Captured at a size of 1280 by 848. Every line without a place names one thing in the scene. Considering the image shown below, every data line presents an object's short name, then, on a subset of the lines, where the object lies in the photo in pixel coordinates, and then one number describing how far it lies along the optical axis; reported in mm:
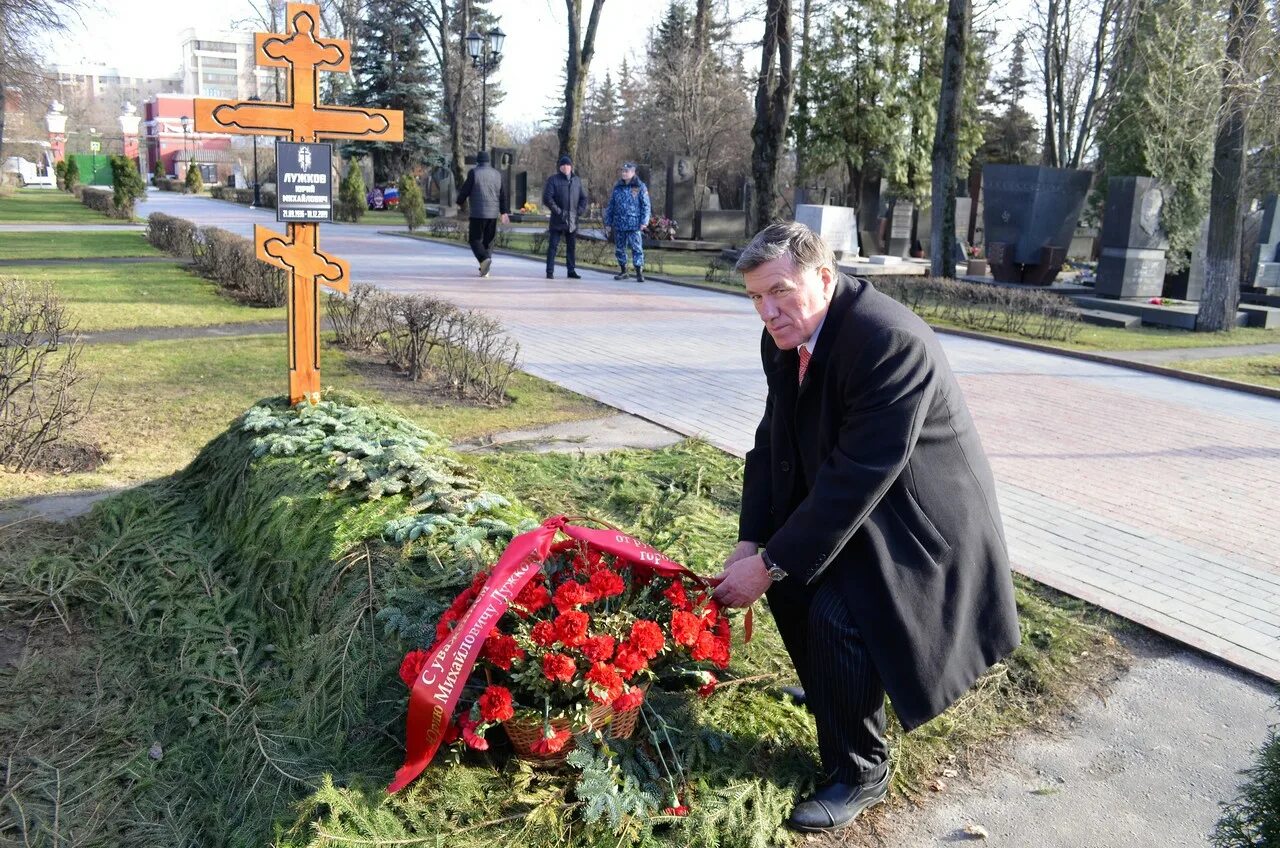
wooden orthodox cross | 4945
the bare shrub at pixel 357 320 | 9273
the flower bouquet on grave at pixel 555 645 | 2426
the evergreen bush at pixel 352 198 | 33188
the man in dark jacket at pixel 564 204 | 16469
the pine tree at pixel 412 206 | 29641
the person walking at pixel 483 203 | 16188
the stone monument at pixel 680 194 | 28172
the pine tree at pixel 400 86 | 48469
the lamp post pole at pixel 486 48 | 23750
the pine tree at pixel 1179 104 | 13469
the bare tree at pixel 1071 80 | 32844
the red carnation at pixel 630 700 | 2529
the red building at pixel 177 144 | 89312
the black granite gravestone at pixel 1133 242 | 16578
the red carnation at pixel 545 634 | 2473
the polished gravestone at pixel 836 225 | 20672
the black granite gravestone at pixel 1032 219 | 19453
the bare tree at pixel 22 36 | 29453
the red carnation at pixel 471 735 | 2443
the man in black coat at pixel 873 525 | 2498
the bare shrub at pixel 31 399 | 5402
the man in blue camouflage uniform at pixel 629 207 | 16828
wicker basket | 2529
